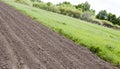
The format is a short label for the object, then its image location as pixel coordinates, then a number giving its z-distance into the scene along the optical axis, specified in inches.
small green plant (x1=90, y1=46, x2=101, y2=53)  349.5
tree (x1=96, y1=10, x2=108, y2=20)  2546.3
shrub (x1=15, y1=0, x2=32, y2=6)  1599.8
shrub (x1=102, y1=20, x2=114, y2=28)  1902.4
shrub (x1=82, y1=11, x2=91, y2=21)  1909.5
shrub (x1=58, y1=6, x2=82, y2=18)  1836.9
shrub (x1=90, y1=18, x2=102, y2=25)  1827.9
